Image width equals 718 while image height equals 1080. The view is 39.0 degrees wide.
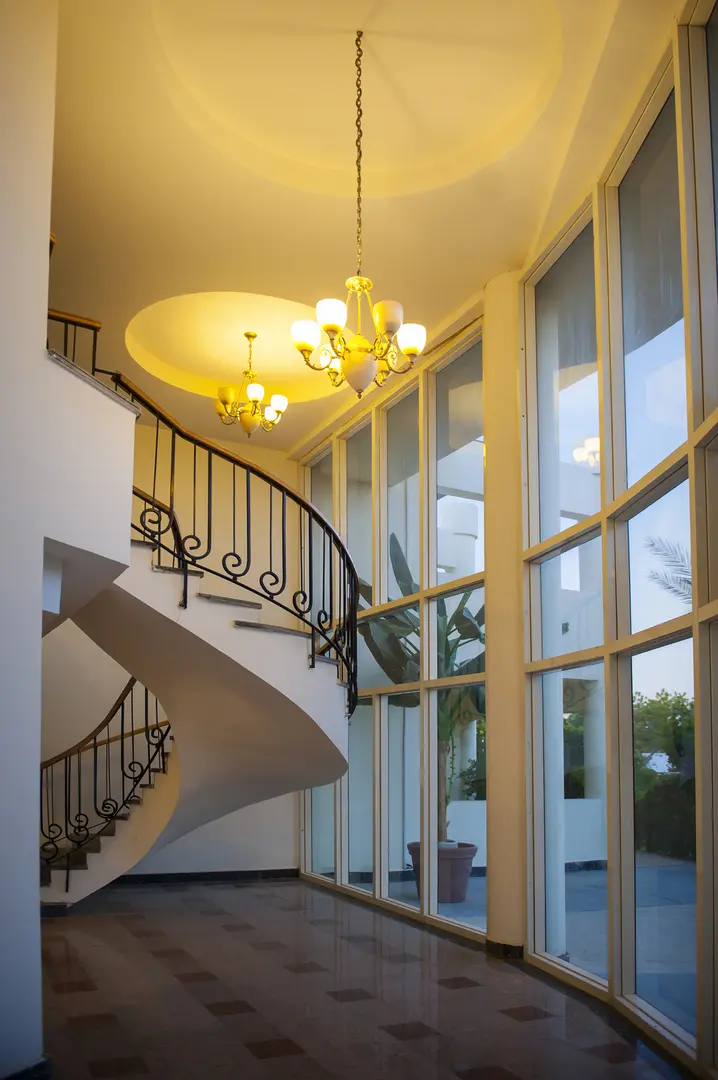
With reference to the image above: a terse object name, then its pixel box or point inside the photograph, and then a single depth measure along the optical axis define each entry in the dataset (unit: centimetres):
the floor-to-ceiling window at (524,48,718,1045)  485
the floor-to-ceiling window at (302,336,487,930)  797
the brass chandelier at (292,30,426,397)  546
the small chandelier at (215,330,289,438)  818
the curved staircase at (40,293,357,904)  638
